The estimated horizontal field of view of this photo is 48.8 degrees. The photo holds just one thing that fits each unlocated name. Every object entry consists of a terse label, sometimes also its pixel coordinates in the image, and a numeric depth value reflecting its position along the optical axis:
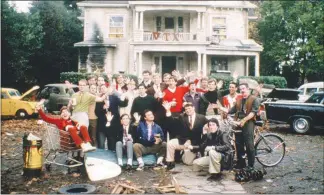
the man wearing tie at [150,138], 8.23
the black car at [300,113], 13.59
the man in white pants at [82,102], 8.44
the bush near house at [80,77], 24.39
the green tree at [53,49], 30.30
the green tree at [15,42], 23.34
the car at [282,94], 16.27
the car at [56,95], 18.16
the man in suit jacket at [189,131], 8.26
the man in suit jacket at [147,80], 9.43
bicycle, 8.44
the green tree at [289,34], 29.74
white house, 26.95
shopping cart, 7.48
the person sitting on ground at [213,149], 7.41
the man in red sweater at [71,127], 7.34
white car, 21.52
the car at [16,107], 17.38
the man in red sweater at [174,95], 8.85
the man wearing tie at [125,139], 8.09
